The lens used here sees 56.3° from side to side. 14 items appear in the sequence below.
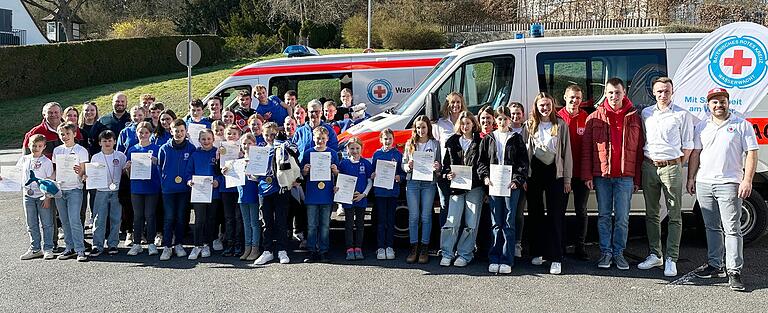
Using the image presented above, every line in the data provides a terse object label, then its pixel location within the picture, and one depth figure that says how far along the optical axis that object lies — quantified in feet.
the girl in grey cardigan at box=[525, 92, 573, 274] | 22.82
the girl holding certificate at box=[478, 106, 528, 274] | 22.75
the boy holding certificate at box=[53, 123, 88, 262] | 25.34
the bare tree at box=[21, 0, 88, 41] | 139.23
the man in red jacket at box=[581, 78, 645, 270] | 22.77
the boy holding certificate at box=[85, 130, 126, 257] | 25.80
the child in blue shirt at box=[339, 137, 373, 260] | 25.25
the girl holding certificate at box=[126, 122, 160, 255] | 26.08
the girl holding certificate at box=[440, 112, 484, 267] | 23.44
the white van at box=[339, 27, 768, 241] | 25.90
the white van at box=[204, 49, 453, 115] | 38.60
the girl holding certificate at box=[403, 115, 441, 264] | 24.07
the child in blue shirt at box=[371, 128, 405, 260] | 24.99
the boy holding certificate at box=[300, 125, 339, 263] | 24.79
